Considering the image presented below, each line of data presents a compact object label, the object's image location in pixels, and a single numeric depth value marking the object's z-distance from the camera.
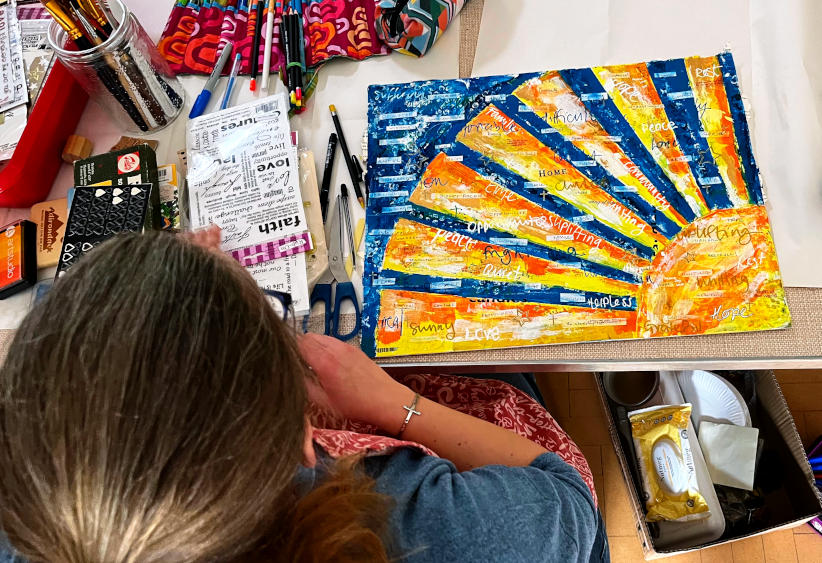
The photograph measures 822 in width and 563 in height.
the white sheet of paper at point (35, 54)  0.89
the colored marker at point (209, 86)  0.90
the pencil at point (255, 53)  0.92
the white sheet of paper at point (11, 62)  0.88
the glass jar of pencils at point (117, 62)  0.76
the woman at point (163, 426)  0.38
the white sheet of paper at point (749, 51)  0.74
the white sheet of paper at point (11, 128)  0.85
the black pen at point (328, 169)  0.83
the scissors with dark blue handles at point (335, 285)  0.78
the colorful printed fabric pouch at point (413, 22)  0.85
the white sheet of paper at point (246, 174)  0.81
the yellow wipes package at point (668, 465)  1.02
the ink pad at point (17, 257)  0.81
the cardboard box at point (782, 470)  1.03
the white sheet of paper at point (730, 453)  1.07
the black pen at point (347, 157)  0.84
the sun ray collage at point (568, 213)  0.72
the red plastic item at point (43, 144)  0.84
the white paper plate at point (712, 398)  1.09
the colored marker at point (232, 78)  0.90
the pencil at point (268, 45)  0.91
